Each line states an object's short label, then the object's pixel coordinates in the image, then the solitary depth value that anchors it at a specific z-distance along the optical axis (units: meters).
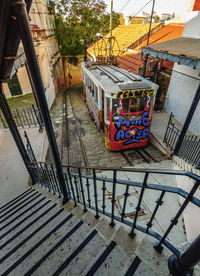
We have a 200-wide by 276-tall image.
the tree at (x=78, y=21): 18.55
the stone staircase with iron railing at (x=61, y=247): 1.90
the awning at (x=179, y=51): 5.23
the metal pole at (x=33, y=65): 1.48
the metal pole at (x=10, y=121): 3.99
